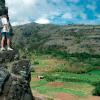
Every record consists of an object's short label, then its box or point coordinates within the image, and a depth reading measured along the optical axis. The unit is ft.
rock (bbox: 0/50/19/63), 29.73
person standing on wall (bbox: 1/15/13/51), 28.81
